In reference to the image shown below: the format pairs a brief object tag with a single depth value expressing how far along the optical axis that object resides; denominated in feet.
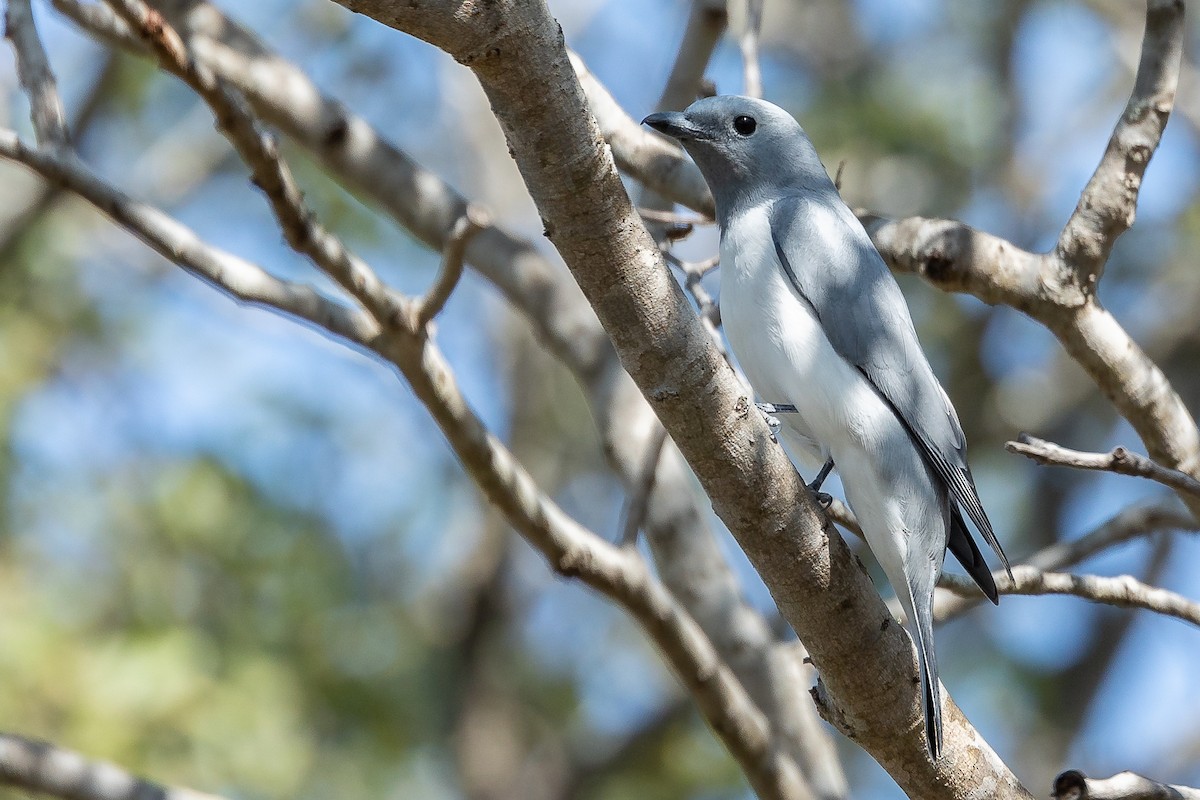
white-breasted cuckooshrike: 29.99
